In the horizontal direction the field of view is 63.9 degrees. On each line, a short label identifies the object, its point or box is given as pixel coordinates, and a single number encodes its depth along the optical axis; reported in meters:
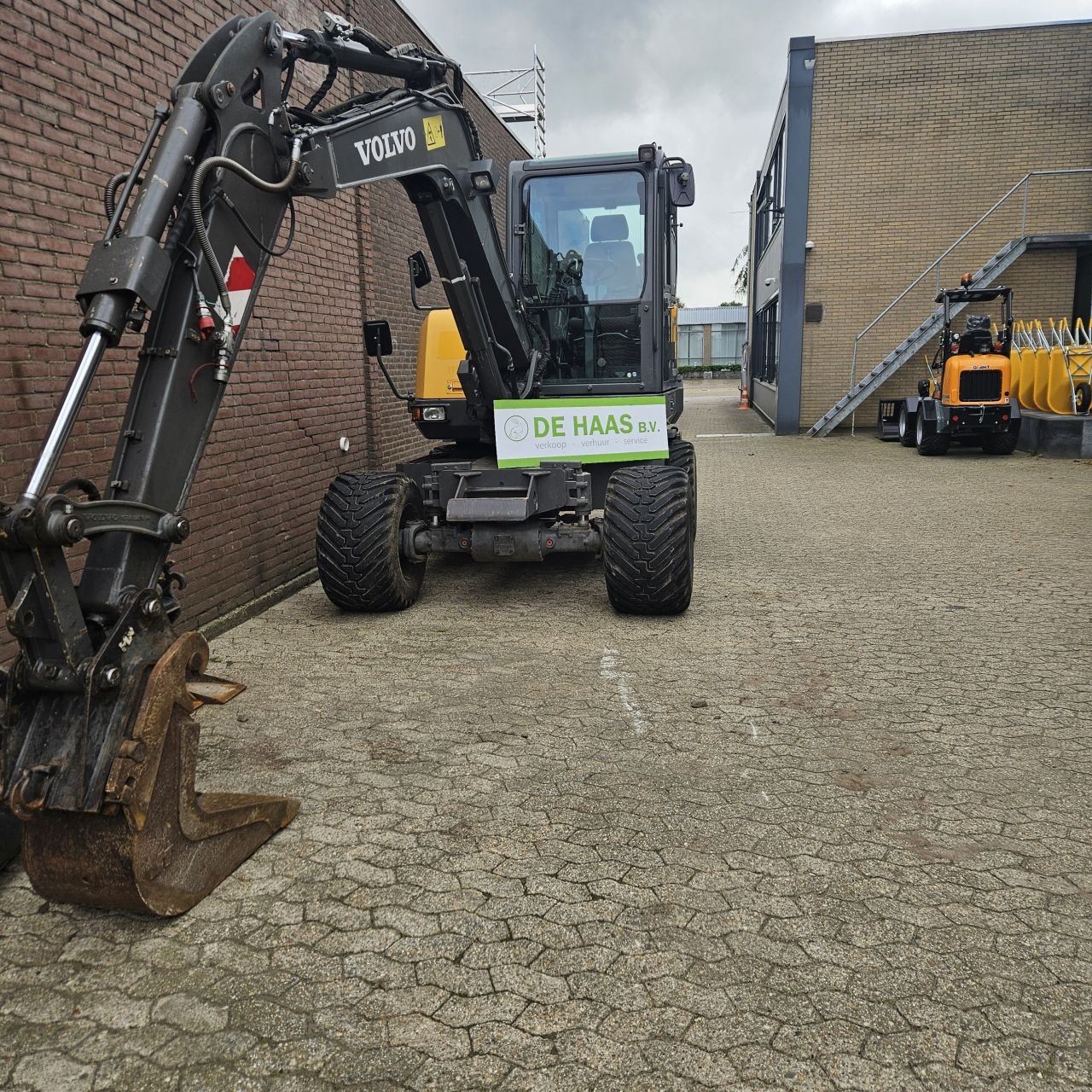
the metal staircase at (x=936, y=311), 15.85
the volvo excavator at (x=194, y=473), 2.49
